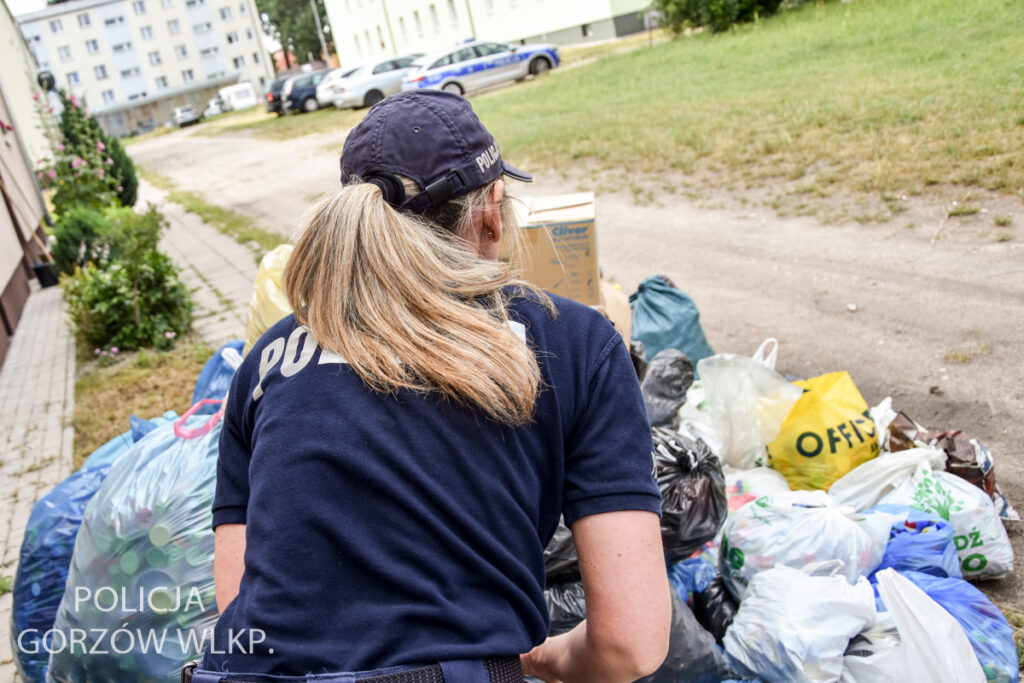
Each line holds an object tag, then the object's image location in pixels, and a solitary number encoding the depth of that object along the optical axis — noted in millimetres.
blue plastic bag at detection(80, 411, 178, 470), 3170
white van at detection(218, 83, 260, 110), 49938
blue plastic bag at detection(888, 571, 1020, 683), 2113
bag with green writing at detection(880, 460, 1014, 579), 2592
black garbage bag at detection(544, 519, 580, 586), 2455
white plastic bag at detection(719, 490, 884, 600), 2430
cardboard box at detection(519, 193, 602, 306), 3324
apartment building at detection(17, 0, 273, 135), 61438
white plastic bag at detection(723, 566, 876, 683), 2164
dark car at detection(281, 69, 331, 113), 27531
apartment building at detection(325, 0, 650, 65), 26750
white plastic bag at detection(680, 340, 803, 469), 3307
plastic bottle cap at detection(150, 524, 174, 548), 2355
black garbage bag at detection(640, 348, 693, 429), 3469
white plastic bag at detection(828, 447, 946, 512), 2773
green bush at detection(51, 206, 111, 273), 8832
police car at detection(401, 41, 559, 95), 20656
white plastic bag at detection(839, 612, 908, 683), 2090
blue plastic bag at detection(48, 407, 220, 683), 2271
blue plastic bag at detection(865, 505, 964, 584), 2473
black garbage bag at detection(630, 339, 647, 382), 3664
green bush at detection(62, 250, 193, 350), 6312
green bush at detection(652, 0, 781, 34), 17250
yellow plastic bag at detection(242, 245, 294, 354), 3475
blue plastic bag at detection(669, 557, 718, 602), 2689
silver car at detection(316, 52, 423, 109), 23359
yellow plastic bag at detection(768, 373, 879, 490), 3006
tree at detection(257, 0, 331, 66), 61438
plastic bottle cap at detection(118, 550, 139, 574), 2320
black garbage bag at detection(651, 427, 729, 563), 2494
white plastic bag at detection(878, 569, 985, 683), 2010
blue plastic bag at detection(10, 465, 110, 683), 2574
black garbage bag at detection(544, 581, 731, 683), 2256
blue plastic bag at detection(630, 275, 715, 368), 4121
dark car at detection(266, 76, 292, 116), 28188
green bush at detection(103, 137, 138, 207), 13565
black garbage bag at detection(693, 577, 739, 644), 2547
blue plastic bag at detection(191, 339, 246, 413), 3613
